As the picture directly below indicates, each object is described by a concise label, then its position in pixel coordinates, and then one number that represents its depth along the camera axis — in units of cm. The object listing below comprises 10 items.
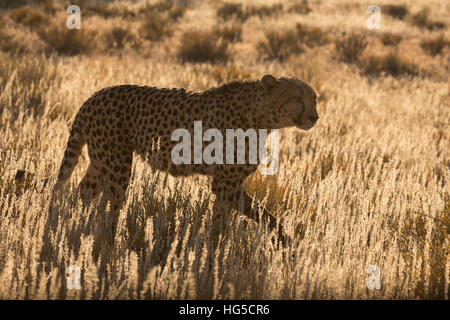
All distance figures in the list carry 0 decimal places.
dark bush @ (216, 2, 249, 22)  2136
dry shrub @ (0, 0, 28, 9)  1909
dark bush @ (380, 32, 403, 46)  1709
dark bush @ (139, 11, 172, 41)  1581
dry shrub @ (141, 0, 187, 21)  2095
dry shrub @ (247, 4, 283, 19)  2275
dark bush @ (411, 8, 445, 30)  2158
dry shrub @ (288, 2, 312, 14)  2480
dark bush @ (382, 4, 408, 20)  2428
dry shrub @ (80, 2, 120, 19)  1931
